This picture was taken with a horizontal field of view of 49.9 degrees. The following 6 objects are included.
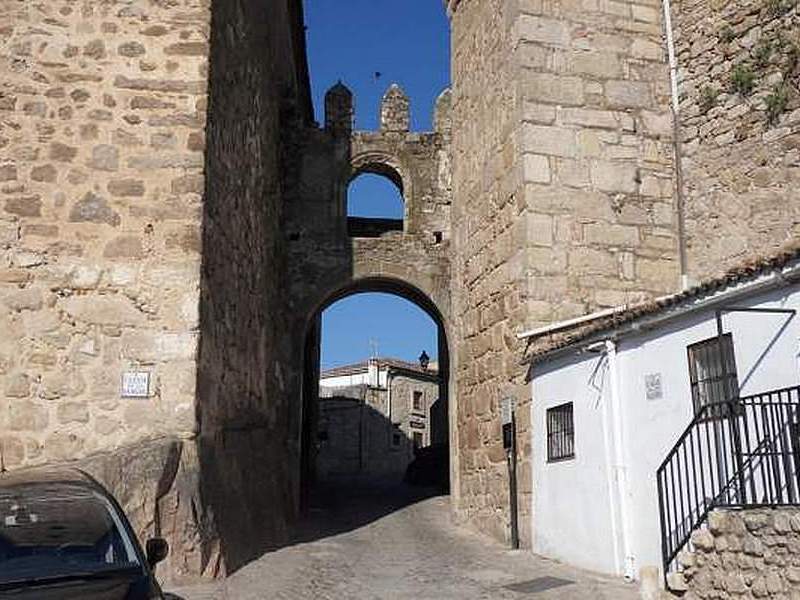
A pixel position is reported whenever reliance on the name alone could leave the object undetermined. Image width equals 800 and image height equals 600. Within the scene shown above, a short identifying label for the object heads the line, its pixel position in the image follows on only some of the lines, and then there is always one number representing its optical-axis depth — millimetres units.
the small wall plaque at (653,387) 7410
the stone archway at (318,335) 14844
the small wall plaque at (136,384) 7578
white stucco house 6160
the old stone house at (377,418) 33906
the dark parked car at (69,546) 3953
